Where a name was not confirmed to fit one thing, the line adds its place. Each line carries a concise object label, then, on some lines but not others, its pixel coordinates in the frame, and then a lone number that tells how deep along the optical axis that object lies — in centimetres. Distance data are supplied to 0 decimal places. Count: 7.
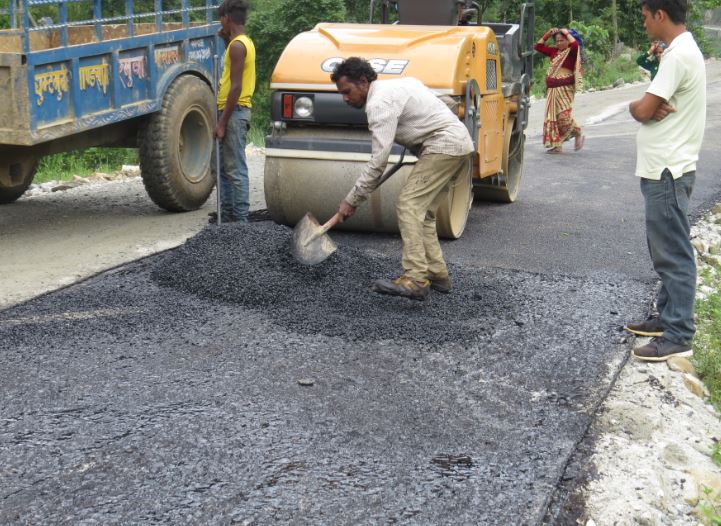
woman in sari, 1275
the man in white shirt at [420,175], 567
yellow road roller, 703
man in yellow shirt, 731
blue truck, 653
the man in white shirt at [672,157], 480
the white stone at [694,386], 498
